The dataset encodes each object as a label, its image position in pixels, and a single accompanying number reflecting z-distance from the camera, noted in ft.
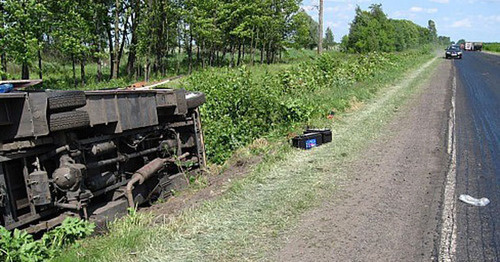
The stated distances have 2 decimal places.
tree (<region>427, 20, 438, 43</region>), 499.47
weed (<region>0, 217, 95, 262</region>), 14.61
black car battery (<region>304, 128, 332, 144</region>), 32.71
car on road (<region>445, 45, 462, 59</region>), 177.27
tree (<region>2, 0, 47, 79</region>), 76.18
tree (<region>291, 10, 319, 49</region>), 177.06
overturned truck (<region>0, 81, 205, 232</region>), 16.49
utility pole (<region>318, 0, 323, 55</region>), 116.37
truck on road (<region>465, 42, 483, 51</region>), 301.43
